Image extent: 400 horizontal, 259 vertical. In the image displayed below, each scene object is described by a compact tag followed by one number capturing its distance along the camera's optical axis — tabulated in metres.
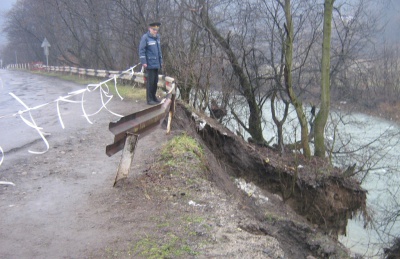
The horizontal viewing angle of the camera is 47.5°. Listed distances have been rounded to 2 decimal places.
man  11.12
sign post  37.89
